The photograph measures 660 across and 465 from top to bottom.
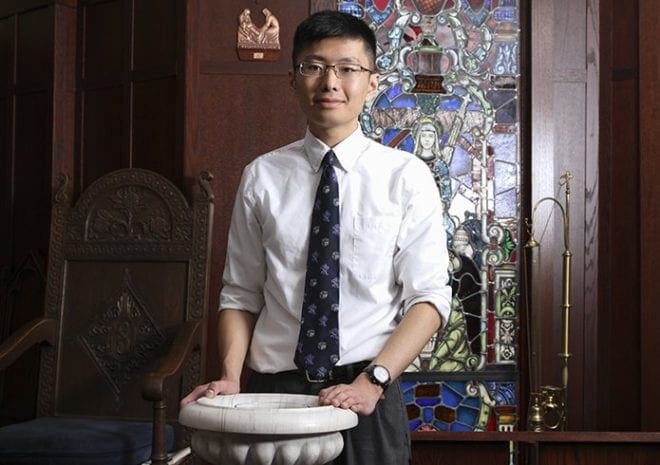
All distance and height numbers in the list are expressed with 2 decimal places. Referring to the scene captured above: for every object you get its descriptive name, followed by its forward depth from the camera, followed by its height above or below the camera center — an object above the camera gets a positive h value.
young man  1.75 -0.02
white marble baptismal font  1.44 -0.27
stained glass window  3.41 +0.36
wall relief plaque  3.38 +0.70
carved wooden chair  3.09 -0.17
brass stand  3.15 -0.44
